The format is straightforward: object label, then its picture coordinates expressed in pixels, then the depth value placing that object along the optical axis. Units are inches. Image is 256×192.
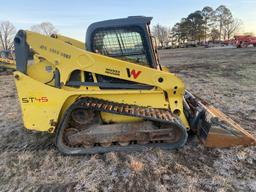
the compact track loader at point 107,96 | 110.9
